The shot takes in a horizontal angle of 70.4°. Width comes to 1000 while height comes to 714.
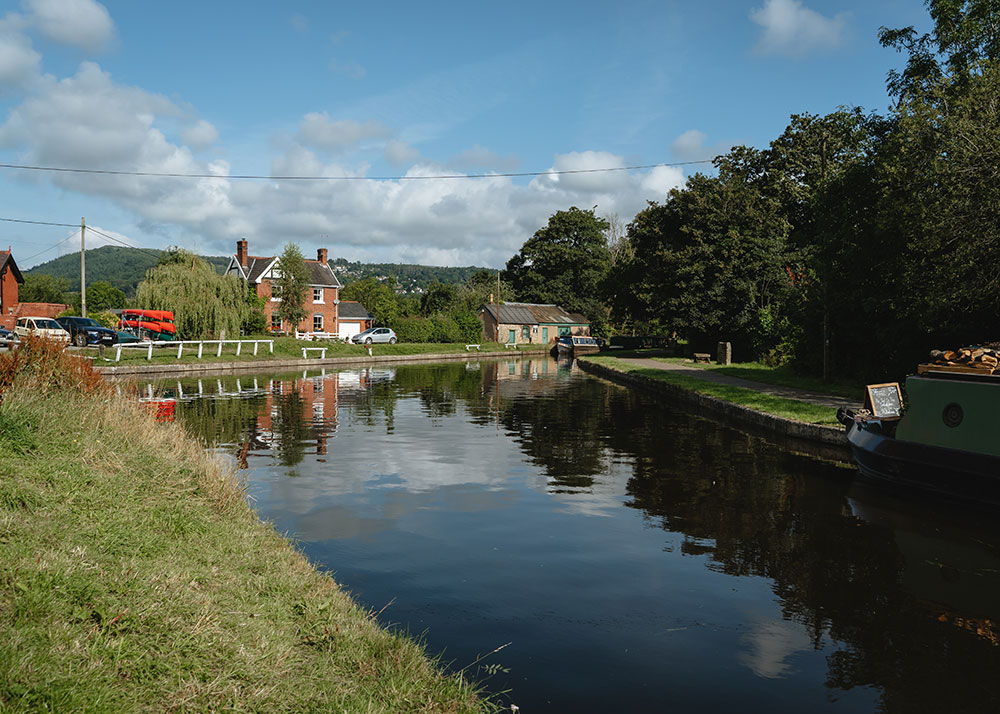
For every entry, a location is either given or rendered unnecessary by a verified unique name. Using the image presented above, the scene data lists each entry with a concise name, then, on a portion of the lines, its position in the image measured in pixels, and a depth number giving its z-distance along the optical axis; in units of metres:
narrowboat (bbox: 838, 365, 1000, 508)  10.27
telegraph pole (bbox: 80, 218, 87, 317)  45.50
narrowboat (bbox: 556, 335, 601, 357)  69.31
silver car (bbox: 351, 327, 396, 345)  65.38
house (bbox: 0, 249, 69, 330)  63.00
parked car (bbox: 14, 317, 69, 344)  38.57
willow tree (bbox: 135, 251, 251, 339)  43.88
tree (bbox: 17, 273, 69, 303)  88.38
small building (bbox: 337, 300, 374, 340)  81.38
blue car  39.88
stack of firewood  10.88
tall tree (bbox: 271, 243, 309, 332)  60.00
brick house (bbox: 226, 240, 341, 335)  73.94
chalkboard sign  12.88
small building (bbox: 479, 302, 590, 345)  80.31
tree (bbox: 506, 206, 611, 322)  93.19
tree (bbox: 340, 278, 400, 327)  83.62
